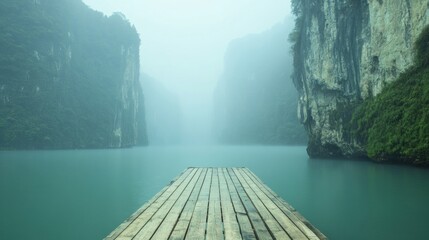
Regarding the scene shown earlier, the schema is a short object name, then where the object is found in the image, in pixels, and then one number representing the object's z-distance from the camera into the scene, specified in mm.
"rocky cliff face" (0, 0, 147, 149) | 72250
